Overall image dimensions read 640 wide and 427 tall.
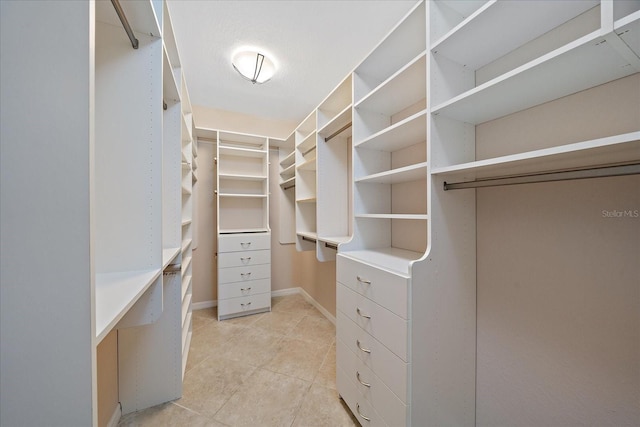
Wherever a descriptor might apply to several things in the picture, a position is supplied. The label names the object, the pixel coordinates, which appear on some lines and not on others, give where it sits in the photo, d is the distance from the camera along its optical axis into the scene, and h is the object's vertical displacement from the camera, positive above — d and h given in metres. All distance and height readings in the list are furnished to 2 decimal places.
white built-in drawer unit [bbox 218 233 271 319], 2.87 -0.76
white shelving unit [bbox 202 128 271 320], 2.90 -0.16
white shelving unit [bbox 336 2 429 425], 1.15 -0.18
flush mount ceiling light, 2.16 +1.41
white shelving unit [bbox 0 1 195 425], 0.47 -0.01
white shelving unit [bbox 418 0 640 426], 0.84 +0.38
